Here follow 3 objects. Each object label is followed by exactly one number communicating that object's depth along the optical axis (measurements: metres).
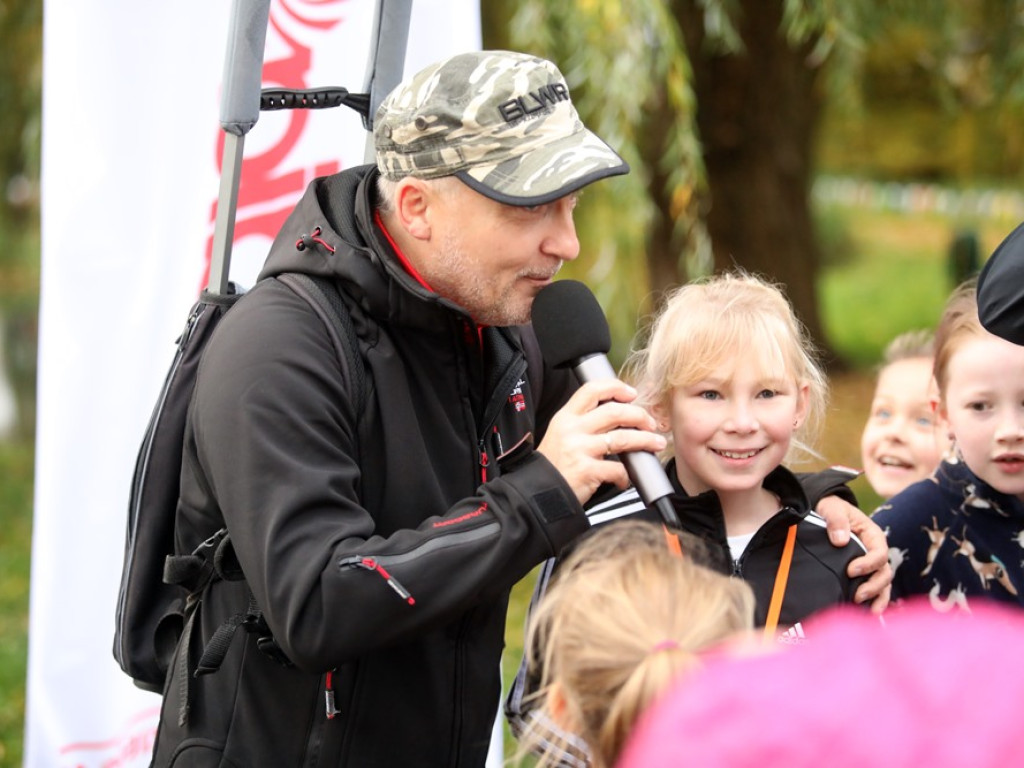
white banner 3.78
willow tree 5.64
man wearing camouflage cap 2.28
